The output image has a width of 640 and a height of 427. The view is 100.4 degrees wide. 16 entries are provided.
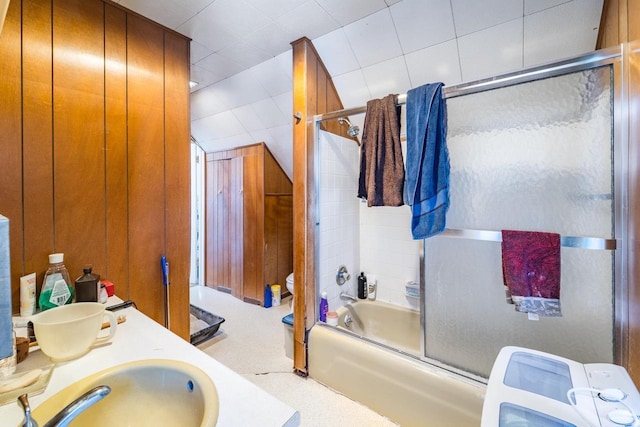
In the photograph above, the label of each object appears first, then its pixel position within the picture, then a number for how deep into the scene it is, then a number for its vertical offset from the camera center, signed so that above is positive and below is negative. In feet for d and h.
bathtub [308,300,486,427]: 4.23 -3.07
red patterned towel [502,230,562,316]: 3.69 -0.83
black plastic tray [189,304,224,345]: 7.29 -3.31
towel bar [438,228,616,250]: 3.40 -0.39
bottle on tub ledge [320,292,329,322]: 6.49 -2.29
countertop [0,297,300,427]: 1.90 -1.43
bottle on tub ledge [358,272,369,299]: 7.90 -2.22
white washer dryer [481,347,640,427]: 2.01 -1.54
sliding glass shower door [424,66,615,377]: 3.66 +0.04
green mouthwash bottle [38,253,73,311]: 3.63 -1.00
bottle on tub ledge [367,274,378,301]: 7.91 -2.27
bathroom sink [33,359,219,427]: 2.18 -1.59
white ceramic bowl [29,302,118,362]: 2.54 -1.17
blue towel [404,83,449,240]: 4.28 +0.79
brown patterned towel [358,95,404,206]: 4.83 +1.08
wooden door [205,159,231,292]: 11.56 -0.52
